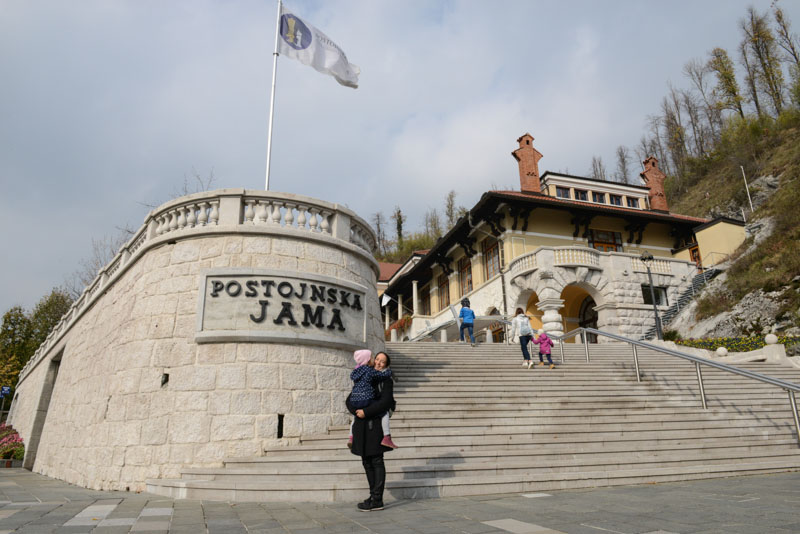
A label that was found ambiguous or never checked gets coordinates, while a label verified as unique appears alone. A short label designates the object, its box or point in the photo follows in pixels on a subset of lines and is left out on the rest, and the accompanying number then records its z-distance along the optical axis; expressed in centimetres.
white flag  1297
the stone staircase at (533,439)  590
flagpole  1159
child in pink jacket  1238
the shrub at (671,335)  2170
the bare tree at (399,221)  6888
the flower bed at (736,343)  1677
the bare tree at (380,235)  6919
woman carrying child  484
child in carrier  507
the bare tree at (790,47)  4156
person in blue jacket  1578
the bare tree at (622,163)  6425
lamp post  1866
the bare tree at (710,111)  5181
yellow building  2239
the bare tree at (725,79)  4956
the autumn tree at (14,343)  3994
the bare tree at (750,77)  4738
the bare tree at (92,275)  2908
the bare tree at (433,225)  6726
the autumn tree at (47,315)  4416
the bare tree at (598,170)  6538
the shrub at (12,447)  1766
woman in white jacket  1247
